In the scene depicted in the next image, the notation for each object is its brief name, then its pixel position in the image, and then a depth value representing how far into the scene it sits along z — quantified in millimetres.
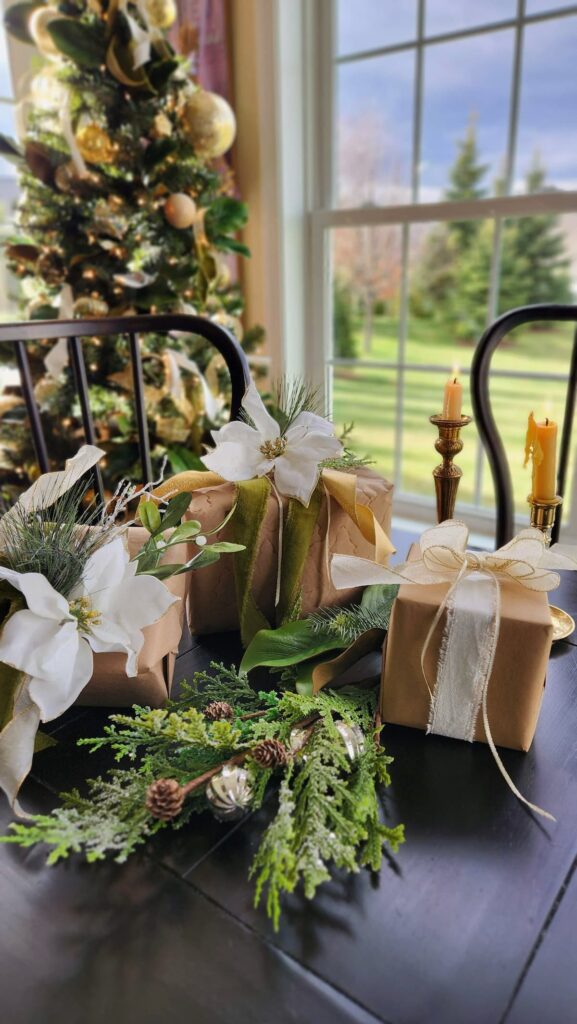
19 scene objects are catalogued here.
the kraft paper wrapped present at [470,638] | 539
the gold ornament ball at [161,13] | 1727
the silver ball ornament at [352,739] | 529
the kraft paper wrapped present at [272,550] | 684
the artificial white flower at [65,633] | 505
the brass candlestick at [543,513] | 710
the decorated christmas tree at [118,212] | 1707
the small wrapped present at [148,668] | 591
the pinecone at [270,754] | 507
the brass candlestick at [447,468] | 708
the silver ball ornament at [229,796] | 484
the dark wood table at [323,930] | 377
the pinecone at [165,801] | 471
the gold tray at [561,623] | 747
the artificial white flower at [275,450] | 656
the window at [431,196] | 1853
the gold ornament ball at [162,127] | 1765
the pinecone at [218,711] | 569
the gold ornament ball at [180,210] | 1786
